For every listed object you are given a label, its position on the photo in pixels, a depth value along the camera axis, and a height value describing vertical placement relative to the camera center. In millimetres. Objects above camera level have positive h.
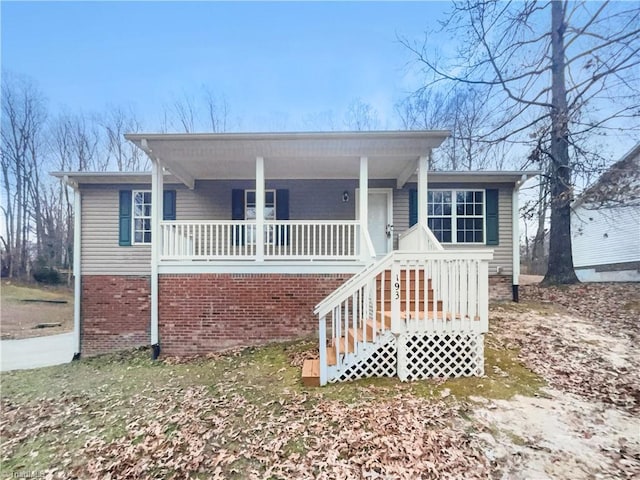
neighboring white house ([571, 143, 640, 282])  10297 +705
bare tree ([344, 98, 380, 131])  20953 +7997
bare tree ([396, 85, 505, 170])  18438 +7060
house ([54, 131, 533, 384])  4871 -36
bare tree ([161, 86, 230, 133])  22359 +8695
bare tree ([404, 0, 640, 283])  9930 +5613
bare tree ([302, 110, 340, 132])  21234 +7826
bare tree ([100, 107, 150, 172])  23297 +7941
